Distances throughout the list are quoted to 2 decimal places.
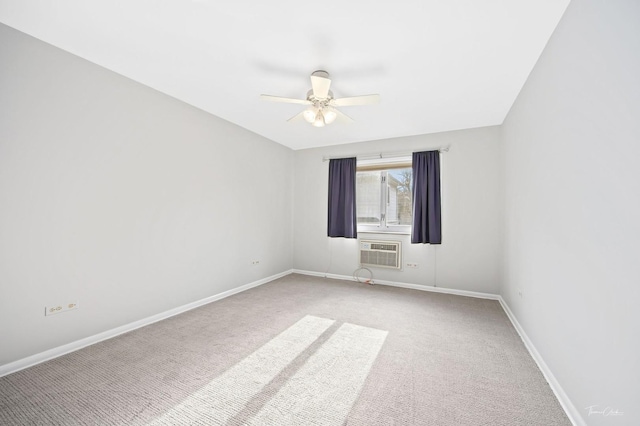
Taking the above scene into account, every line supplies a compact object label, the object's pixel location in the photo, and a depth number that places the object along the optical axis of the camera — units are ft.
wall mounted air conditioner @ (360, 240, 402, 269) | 14.44
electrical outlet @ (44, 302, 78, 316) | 6.94
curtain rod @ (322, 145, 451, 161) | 13.47
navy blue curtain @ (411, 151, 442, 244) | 13.47
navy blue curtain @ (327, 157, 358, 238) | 15.60
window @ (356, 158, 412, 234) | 14.80
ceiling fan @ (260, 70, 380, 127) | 7.63
